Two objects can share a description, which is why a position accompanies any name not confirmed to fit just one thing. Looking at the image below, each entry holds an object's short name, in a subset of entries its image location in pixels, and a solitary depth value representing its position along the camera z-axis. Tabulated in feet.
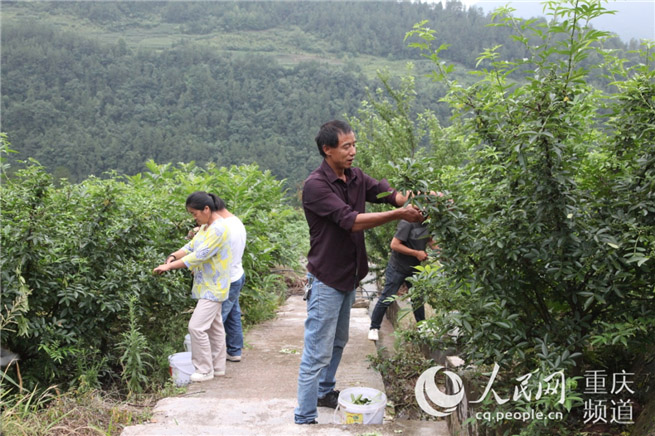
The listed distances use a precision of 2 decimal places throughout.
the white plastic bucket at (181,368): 18.30
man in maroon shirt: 13.00
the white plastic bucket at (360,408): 13.08
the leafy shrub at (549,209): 9.46
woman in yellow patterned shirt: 18.26
